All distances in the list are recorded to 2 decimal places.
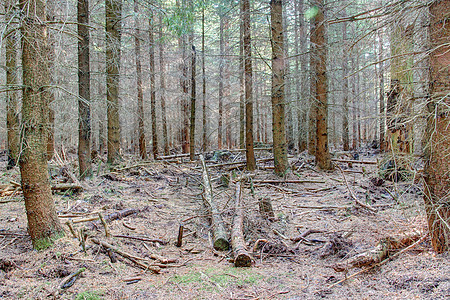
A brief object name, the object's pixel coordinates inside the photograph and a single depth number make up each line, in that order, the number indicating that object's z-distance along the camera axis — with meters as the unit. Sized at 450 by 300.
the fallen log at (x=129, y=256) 3.68
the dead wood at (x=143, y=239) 4.65
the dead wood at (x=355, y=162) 11.71
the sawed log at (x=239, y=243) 3.83
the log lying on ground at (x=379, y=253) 3.16
